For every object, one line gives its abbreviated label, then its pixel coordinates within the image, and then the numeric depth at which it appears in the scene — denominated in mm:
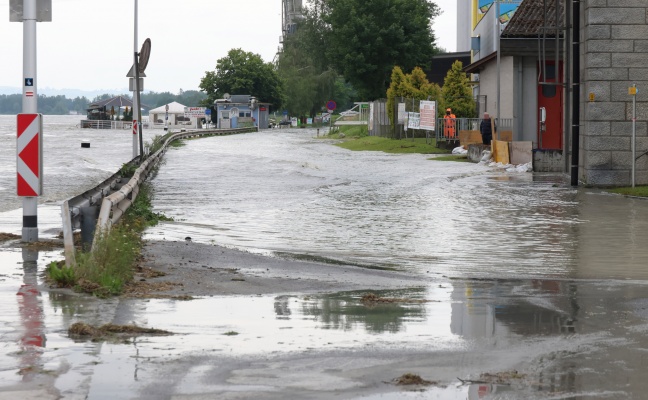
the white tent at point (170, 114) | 159362
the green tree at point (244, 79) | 147875
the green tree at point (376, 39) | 95188
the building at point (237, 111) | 128125
